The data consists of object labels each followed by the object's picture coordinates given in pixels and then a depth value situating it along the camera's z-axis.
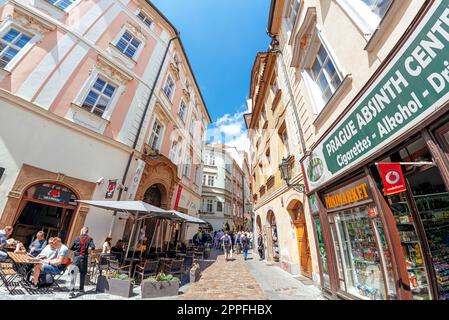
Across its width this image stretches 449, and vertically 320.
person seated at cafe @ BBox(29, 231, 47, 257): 5.09
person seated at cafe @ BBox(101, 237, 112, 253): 7.10
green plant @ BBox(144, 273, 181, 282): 4.96
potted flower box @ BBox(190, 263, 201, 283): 6.45
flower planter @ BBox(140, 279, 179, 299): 4.77
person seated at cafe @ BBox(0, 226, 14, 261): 4.56
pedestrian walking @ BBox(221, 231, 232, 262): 12.49
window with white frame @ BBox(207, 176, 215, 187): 28.25
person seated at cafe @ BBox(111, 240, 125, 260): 6.91
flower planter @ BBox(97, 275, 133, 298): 4.70
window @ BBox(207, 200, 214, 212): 26.89
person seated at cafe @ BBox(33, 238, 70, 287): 4.42
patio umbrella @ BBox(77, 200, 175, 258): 5.89
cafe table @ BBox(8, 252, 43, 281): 4.17
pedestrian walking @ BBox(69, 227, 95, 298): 4.78
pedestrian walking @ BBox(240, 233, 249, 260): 12.53
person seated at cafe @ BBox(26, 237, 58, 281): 4.61
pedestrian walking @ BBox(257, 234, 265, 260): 11.91
